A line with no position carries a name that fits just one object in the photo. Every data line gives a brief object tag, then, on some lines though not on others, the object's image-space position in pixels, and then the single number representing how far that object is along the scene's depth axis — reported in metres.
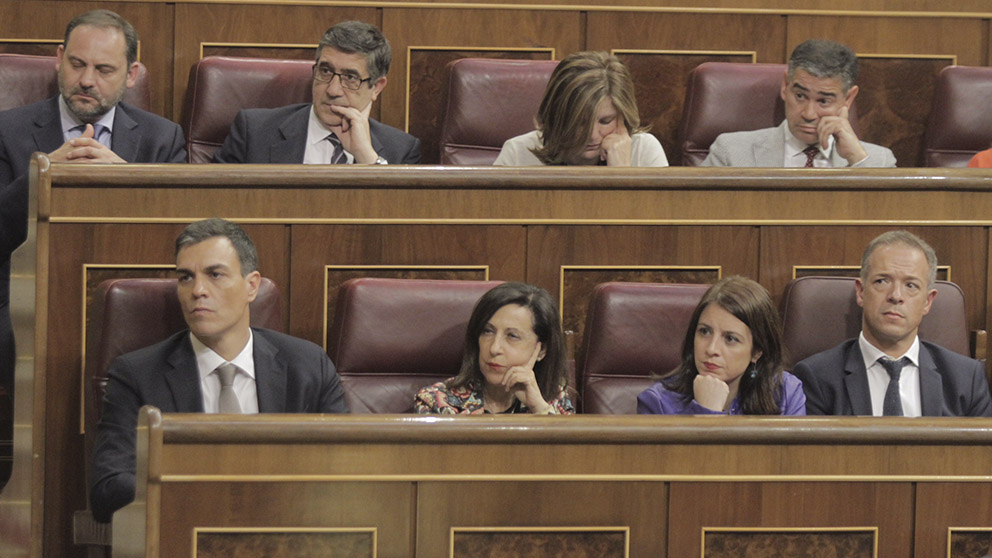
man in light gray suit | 16.84
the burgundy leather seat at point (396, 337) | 16.18
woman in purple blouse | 16.06
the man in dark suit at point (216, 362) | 15.90
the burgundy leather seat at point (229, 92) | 16.98
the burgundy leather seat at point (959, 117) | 17.19
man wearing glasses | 16.73
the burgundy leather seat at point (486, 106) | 17.02
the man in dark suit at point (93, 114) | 16.60
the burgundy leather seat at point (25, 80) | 16.89
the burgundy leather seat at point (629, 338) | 16.23
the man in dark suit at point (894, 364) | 16.17
